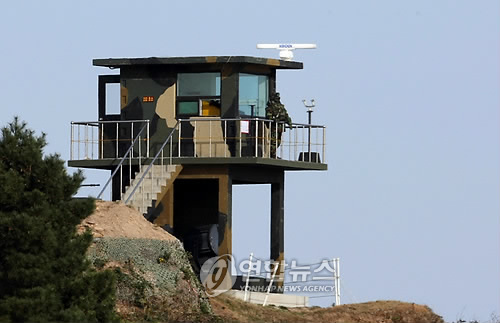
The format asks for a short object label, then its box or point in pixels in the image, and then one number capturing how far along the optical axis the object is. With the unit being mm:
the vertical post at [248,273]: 48088
